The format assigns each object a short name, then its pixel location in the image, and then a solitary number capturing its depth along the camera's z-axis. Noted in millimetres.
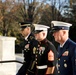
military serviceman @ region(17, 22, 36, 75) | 4636
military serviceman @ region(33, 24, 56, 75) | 3654
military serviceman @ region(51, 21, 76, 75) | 3358
